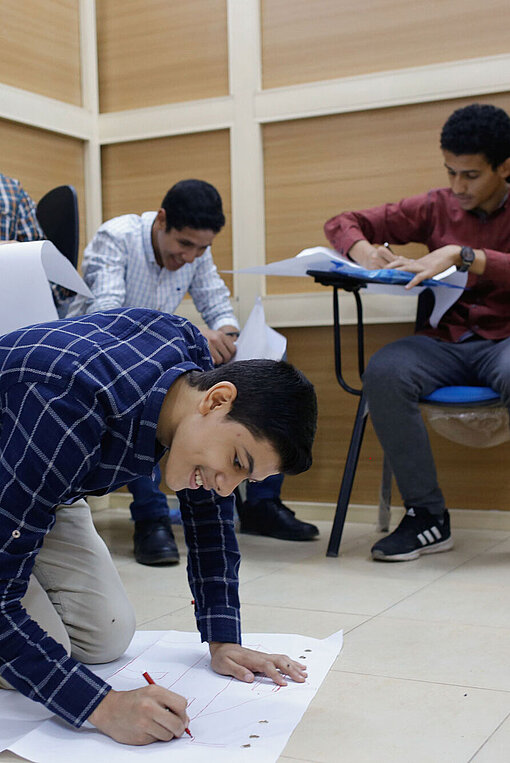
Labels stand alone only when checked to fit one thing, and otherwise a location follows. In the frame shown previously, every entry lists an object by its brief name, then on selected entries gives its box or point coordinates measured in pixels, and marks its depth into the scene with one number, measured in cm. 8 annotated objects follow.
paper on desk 231
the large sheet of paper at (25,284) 162
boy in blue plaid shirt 110
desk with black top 235
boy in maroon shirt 235
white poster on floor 114
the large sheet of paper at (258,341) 250
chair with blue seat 231
